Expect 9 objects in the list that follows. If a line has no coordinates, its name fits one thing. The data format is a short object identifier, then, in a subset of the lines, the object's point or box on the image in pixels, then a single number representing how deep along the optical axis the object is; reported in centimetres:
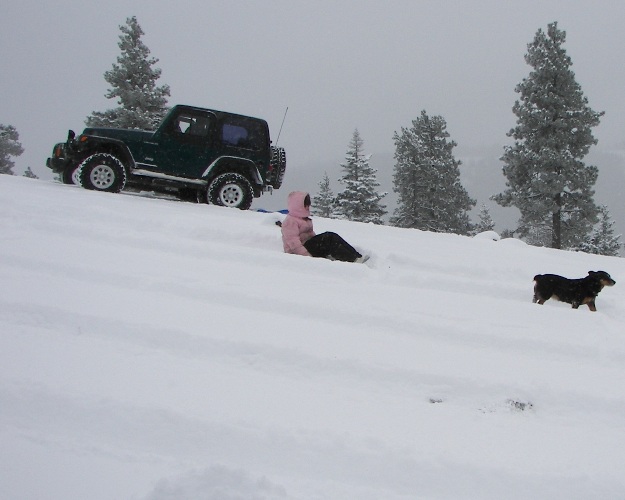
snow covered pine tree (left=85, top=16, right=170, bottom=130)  2634
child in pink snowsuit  677
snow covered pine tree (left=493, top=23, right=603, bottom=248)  2075
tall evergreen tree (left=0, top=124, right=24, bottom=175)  3409
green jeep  992
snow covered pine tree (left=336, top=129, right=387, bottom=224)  2912
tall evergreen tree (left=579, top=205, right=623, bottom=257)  3388
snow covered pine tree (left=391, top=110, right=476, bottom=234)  2780
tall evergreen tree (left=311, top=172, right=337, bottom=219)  3672
